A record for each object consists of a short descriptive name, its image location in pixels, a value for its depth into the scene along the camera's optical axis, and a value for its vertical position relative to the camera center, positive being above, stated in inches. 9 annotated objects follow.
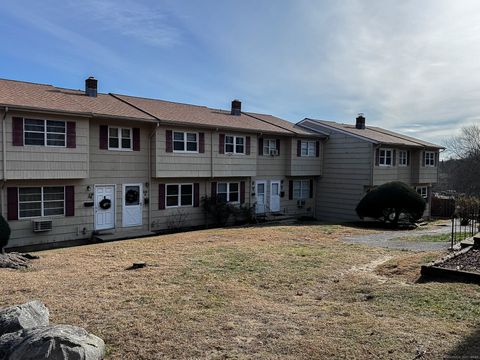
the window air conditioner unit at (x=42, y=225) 554.3 -83.8
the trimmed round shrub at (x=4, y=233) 483.2 -83.0
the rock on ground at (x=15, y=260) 372.2 -94.1
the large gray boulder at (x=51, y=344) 160.4 -75.6
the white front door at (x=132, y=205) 665.6 -64.3
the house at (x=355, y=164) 924.0 +15.2
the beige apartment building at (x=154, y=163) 550.0 +9.0
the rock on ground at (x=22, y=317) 187.9 -74.6
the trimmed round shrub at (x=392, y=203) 778.8 -65.0
